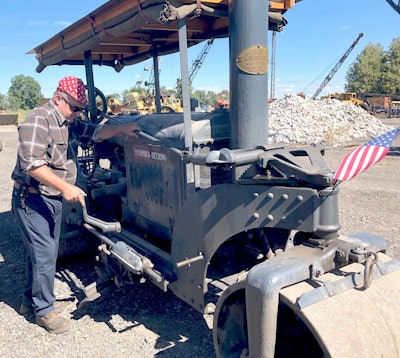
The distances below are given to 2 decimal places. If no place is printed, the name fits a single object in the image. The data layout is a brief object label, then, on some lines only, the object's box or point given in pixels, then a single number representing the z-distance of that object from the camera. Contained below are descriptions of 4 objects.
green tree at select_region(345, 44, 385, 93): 56.94
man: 3.34
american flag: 2.03
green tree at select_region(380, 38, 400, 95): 53.47
